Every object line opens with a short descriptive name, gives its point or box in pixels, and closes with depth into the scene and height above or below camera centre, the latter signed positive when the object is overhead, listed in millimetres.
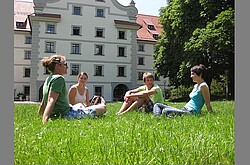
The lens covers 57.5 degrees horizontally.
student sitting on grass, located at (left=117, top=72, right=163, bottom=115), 2548 -175
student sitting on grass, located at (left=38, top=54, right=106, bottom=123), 1789 -125
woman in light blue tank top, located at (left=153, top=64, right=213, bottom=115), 2184 -161
